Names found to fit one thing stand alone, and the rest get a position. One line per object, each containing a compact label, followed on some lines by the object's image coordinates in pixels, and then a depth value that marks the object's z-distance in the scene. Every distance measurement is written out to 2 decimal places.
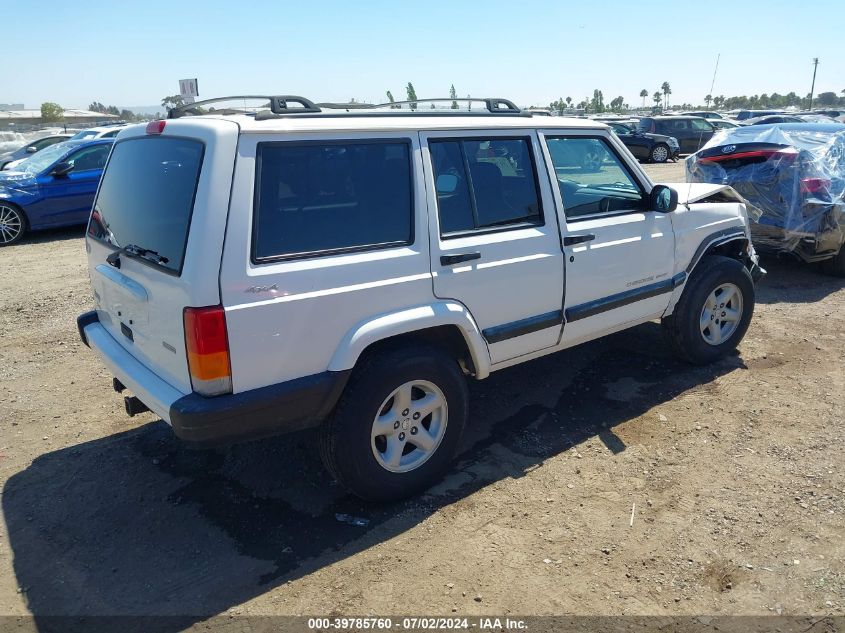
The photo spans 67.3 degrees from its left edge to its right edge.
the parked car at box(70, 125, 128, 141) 13.09
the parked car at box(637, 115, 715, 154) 24.52
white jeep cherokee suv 2.75
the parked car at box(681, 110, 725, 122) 34.01
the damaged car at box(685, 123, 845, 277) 6.96
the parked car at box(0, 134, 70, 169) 15.60
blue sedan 9.94
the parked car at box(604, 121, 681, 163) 23.28
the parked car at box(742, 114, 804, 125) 19.16
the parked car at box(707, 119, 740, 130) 26.13
